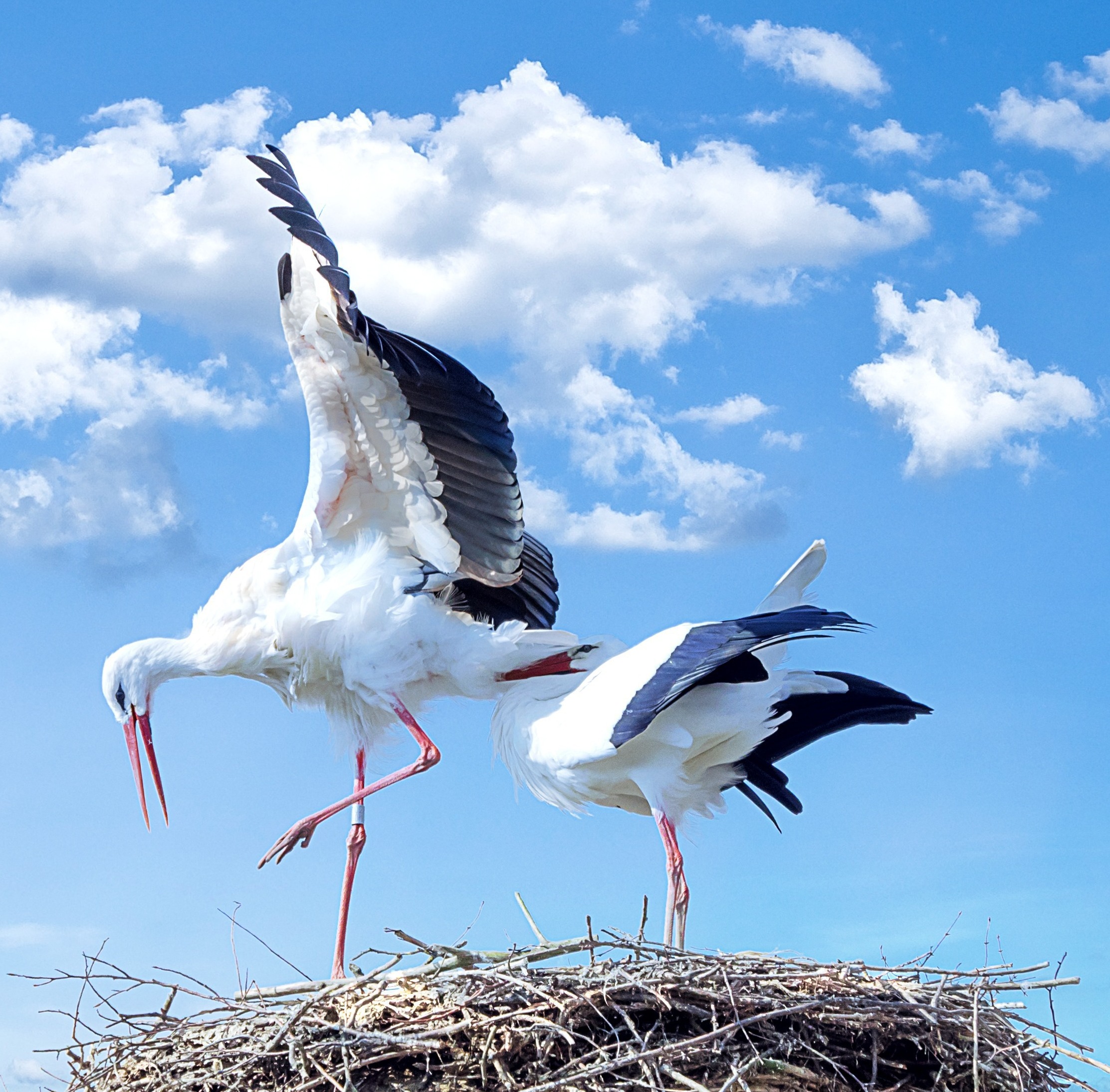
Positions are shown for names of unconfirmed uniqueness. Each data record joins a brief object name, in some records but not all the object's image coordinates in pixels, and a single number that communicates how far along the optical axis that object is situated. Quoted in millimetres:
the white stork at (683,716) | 4938
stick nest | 3988
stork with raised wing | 5555
